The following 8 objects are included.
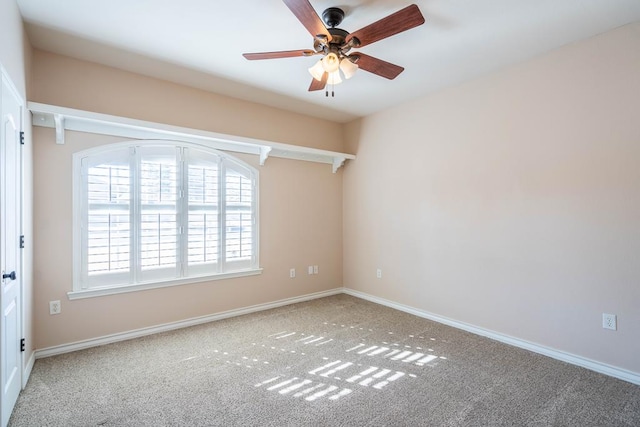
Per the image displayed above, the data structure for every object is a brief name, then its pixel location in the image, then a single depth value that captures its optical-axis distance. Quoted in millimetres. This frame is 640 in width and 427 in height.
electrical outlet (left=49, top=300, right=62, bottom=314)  2966
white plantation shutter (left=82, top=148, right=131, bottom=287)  3145
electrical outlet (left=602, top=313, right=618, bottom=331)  2615
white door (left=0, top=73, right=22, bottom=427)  1923
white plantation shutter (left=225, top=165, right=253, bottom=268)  4059
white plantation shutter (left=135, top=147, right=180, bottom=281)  3428
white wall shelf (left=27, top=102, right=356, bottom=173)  2859
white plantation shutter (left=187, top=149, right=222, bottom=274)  3748
